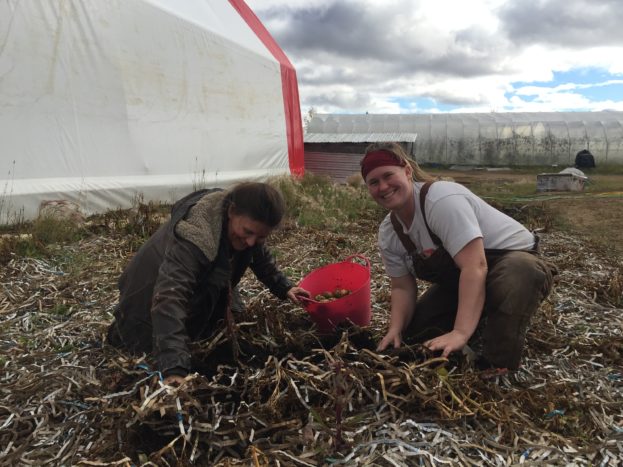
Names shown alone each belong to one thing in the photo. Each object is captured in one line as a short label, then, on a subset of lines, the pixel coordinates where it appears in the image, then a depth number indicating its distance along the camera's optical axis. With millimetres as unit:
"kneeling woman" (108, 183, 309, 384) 2021
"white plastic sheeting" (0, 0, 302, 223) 5551
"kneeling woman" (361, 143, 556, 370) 2248
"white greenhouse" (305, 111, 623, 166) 22656
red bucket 2656
